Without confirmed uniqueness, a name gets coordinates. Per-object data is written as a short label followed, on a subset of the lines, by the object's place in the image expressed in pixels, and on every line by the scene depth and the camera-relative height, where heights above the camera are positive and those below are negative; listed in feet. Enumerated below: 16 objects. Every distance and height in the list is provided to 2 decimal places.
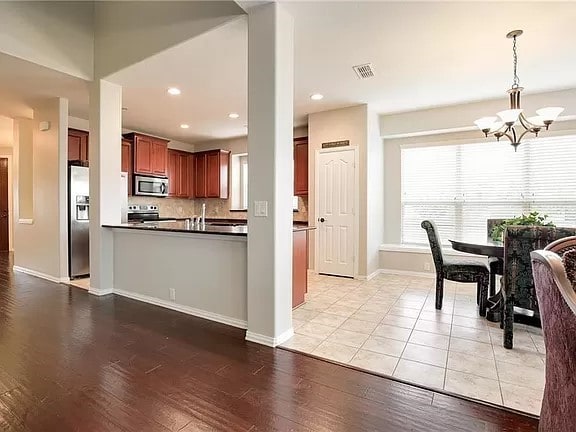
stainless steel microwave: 20.64 +1.60
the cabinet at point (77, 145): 17.76 +3.61
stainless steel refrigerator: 15.90 -0.54
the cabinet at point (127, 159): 20.11 +3.16
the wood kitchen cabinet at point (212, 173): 23.95 +2.75
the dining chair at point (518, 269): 8.11 -1.48
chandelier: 10.00 +2.98
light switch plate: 8.62 +0.07
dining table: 9.71 -1.25
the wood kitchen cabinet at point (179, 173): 23.57 +2.75
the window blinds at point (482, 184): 15.02 +1.34
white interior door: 17.07 -0.06
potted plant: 9.84 -0.35
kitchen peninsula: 9.96 -2.02
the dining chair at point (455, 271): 11.21 -2.09
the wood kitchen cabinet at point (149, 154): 20.44 +3.66
